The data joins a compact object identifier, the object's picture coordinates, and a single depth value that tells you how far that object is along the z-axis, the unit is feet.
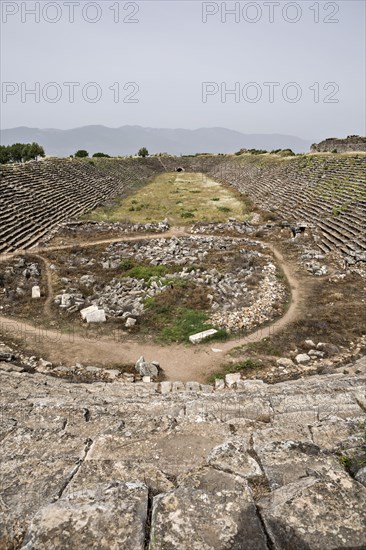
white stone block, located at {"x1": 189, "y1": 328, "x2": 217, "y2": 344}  47.34
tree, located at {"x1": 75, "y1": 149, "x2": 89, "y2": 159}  244.42
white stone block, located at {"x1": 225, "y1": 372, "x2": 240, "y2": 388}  38.38
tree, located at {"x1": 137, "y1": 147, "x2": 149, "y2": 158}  313.94
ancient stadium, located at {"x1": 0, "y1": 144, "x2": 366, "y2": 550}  10.84
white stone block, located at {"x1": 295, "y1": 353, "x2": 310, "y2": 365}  42.75
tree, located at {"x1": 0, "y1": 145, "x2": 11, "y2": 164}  214.07
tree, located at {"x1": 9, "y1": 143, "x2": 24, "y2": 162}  225.15
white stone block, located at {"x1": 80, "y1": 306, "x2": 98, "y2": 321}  53.11
